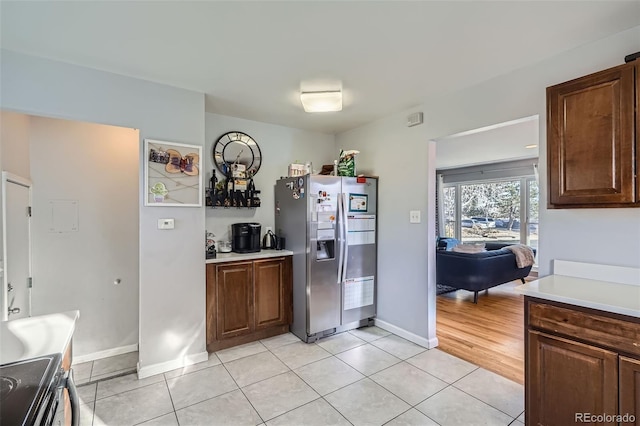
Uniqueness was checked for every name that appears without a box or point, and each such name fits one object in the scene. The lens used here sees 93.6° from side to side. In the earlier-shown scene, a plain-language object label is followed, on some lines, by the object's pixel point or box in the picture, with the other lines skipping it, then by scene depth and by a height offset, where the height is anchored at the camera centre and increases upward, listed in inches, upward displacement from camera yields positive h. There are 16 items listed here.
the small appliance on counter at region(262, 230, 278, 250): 144.2 -13.9
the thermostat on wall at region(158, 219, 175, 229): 100.5 -3.5
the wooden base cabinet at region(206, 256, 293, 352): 115.0 -36.2
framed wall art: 98.8 +13.3
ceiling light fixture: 105.3 +39.8
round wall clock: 135.4 +27.9
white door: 81.5 -9.5
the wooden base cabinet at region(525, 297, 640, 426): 55.3 -31.5
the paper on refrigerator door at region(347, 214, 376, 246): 134.6 -8.3
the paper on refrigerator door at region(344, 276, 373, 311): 135.0 -37.3
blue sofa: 175.6 -36.0
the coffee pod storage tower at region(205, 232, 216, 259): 116.2 -13.9
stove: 30.2 -20.0
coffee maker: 131.2 -10.9
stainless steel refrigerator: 125.3 -16.4
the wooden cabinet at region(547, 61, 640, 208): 64.3 +16.0
